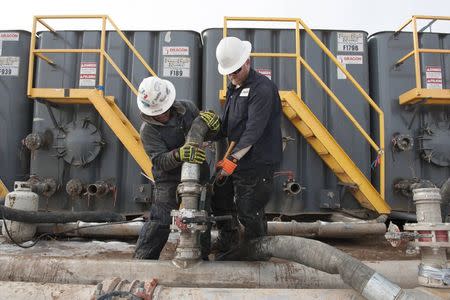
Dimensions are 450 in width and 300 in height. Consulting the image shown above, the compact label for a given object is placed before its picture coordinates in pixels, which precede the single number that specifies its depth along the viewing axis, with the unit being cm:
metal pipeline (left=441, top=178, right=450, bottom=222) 252
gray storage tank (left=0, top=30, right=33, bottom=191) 543
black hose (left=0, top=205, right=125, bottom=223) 377
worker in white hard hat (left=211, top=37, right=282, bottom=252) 288
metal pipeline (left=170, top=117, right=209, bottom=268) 253
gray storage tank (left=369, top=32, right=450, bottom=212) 508
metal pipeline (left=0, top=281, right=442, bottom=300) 213
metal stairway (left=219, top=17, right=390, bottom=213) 449
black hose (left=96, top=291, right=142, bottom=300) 201
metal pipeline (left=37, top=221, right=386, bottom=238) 397
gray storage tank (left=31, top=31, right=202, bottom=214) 520
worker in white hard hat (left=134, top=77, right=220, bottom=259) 312
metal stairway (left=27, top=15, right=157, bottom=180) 470
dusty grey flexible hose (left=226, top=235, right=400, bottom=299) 198
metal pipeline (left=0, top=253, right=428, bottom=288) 258
